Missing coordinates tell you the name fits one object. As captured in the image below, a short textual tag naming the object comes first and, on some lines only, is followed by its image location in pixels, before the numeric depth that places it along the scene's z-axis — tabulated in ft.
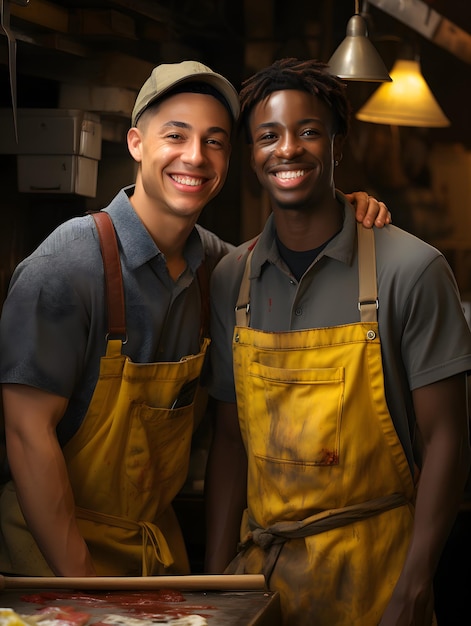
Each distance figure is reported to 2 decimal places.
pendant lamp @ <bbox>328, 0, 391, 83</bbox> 12.86
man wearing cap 9.25
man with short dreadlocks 9.27
